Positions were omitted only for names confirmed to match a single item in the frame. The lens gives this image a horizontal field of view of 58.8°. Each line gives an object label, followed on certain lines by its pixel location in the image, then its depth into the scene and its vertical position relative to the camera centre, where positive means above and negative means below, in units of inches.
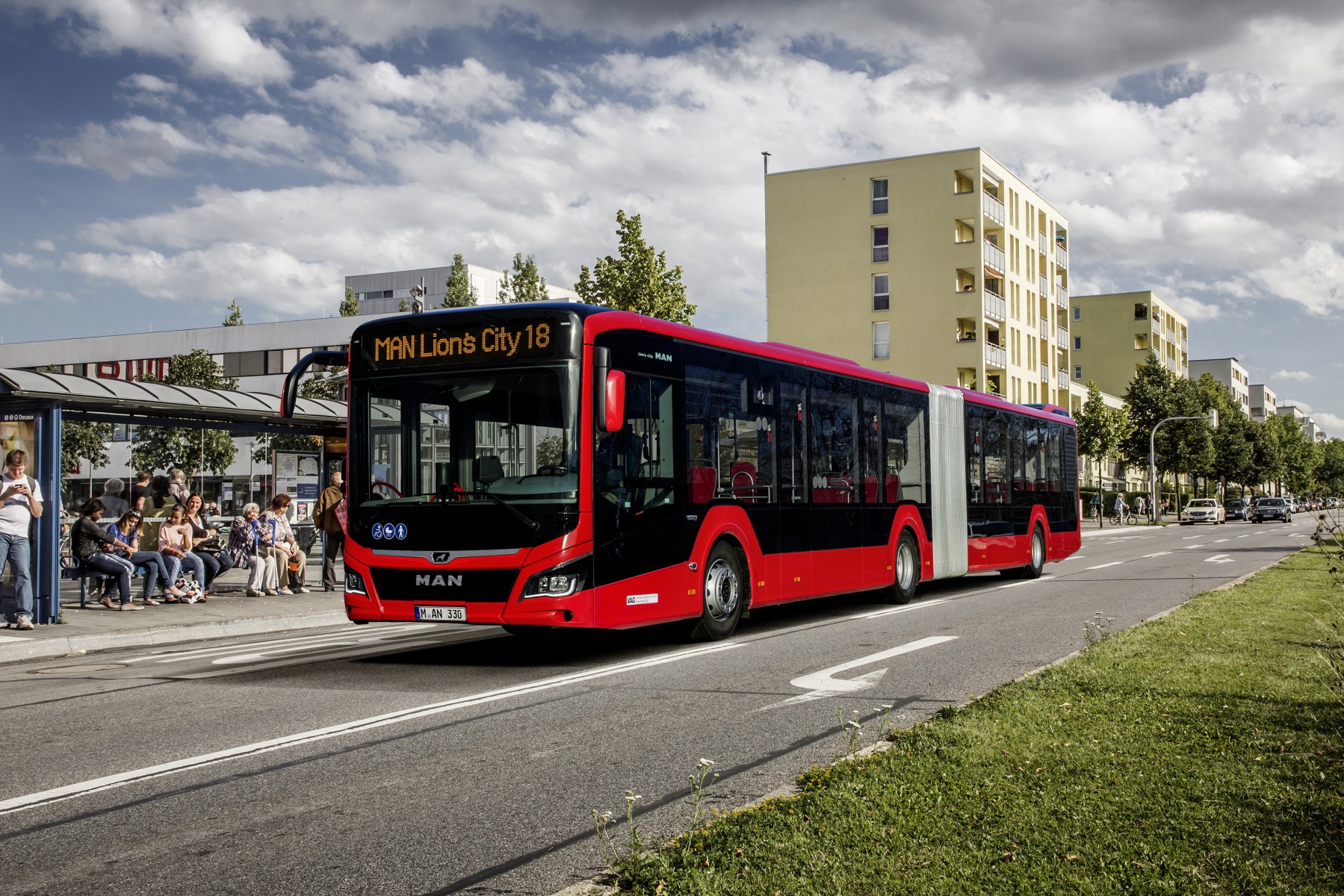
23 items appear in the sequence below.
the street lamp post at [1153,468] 2726.4 +72.3
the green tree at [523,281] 1815.7 +349.3
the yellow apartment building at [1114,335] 4328.2 +604.8
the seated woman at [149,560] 610.2 -22.6
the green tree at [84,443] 1999.3 +128.2
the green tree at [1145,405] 2945.4 +235.0
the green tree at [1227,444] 3752.5 +172.8
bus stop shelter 512.4 +51.7
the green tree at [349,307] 2326.5 +403.0
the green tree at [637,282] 1316.4 +253.4
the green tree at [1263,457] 4114.2 +143.0
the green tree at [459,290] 1934.1 +362.7
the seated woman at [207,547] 663.8 -18.0
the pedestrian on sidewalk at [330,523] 669.9 -5.6
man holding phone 478.3 -0.8
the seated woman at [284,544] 705.0 -18.1
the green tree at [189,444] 1977.1 +122.1
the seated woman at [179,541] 631.8 -13.6
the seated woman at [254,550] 690.2 -20.9
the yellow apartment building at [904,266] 2402.8 +493.4
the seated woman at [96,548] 577.6 -14.6
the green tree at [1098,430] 2466.8 +146.2
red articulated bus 374.3 +12.6
